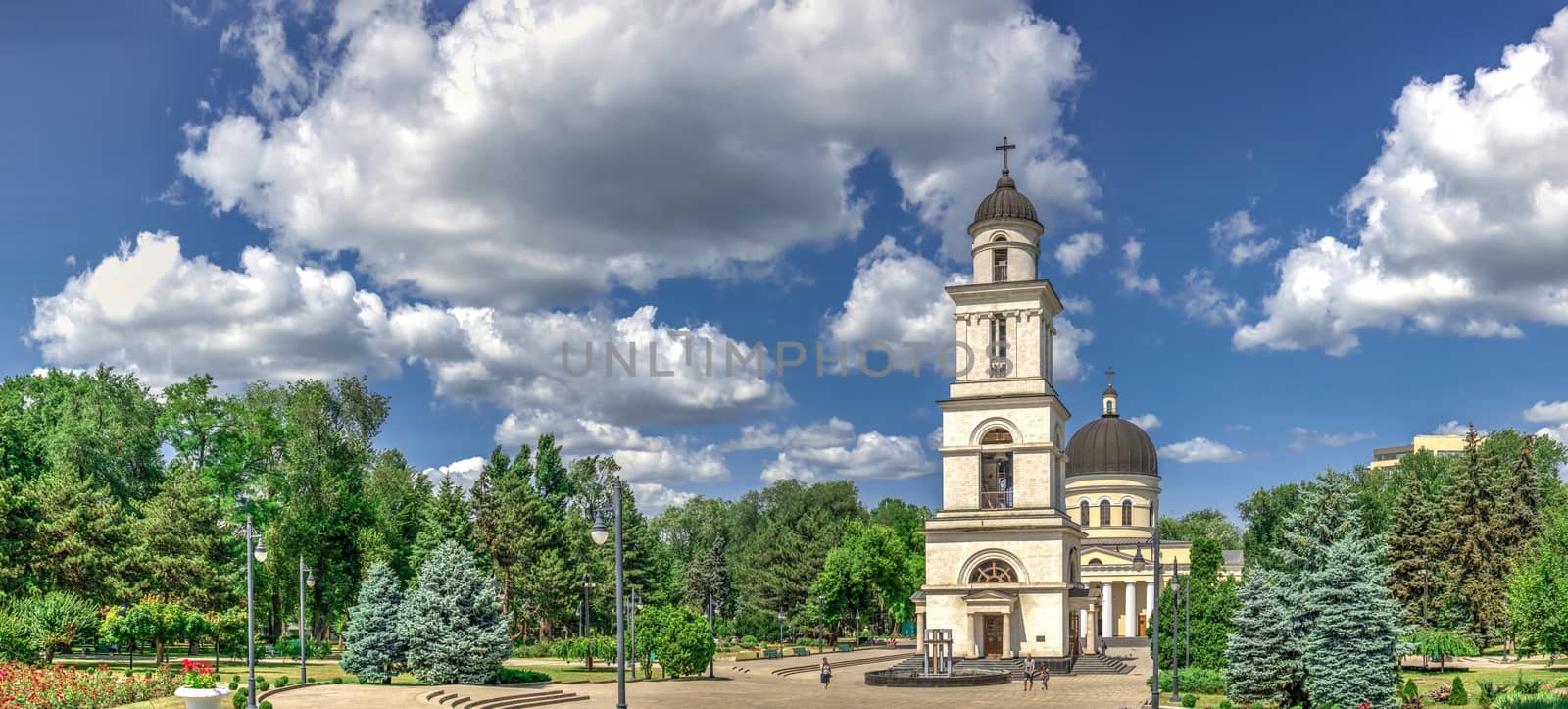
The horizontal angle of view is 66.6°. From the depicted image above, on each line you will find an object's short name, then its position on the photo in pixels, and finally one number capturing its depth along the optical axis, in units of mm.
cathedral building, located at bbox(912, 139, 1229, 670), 55281
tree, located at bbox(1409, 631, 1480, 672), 49000
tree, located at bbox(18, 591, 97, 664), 40844
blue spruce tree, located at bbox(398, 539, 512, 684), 43469
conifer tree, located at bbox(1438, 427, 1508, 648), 59469
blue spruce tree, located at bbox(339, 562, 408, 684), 44781
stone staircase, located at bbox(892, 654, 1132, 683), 53344
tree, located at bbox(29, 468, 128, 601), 47688
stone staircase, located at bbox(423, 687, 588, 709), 37688
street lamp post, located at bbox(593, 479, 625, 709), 22234
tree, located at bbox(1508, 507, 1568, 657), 42406
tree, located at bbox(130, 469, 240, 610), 51062
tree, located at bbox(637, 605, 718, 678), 50938
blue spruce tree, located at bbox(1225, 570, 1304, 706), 35781
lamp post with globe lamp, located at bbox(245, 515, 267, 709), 30878
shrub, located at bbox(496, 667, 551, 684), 45844
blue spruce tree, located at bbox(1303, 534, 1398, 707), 33188
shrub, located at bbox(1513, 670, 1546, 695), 32906
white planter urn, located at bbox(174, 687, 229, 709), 27266
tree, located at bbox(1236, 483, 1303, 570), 93700
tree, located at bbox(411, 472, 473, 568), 60938
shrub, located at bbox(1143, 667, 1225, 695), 43375
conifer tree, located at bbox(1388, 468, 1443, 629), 63500
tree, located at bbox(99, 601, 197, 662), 45250
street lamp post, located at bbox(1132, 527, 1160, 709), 31109
